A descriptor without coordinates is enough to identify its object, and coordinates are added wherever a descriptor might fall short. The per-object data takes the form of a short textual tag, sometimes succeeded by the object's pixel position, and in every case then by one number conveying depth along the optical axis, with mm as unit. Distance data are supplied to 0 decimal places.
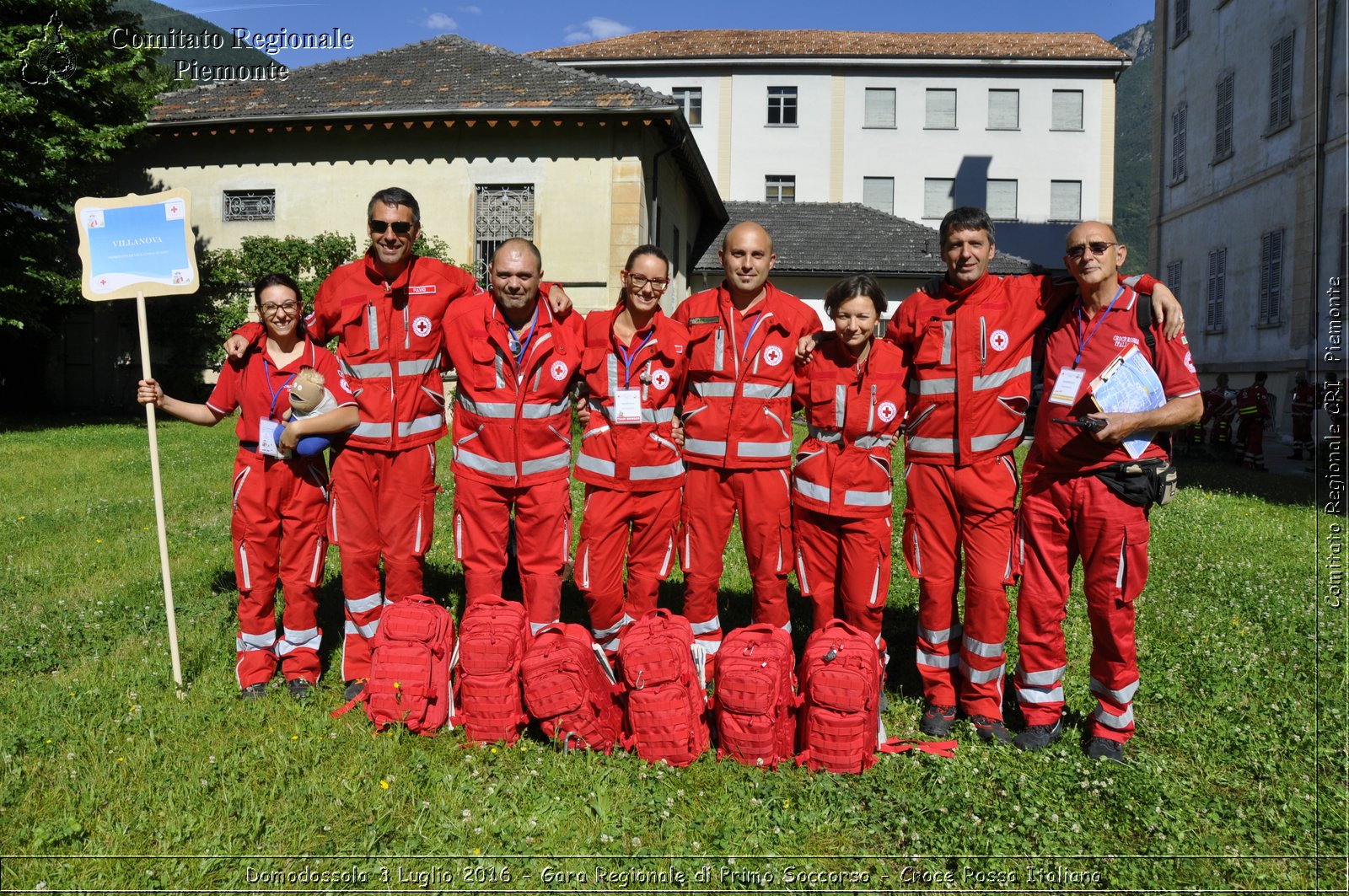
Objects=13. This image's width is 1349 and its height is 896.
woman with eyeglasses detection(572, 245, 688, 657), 4527
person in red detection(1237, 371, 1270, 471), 16172
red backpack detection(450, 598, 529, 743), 4090
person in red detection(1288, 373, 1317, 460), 18141
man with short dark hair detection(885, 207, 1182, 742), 4246
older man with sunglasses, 3945
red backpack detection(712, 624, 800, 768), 3902
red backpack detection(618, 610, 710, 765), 3965
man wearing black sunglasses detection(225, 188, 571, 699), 4602
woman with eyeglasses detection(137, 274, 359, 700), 4520
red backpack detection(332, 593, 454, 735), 4160
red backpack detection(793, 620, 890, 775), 3867
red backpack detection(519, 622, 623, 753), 3996
